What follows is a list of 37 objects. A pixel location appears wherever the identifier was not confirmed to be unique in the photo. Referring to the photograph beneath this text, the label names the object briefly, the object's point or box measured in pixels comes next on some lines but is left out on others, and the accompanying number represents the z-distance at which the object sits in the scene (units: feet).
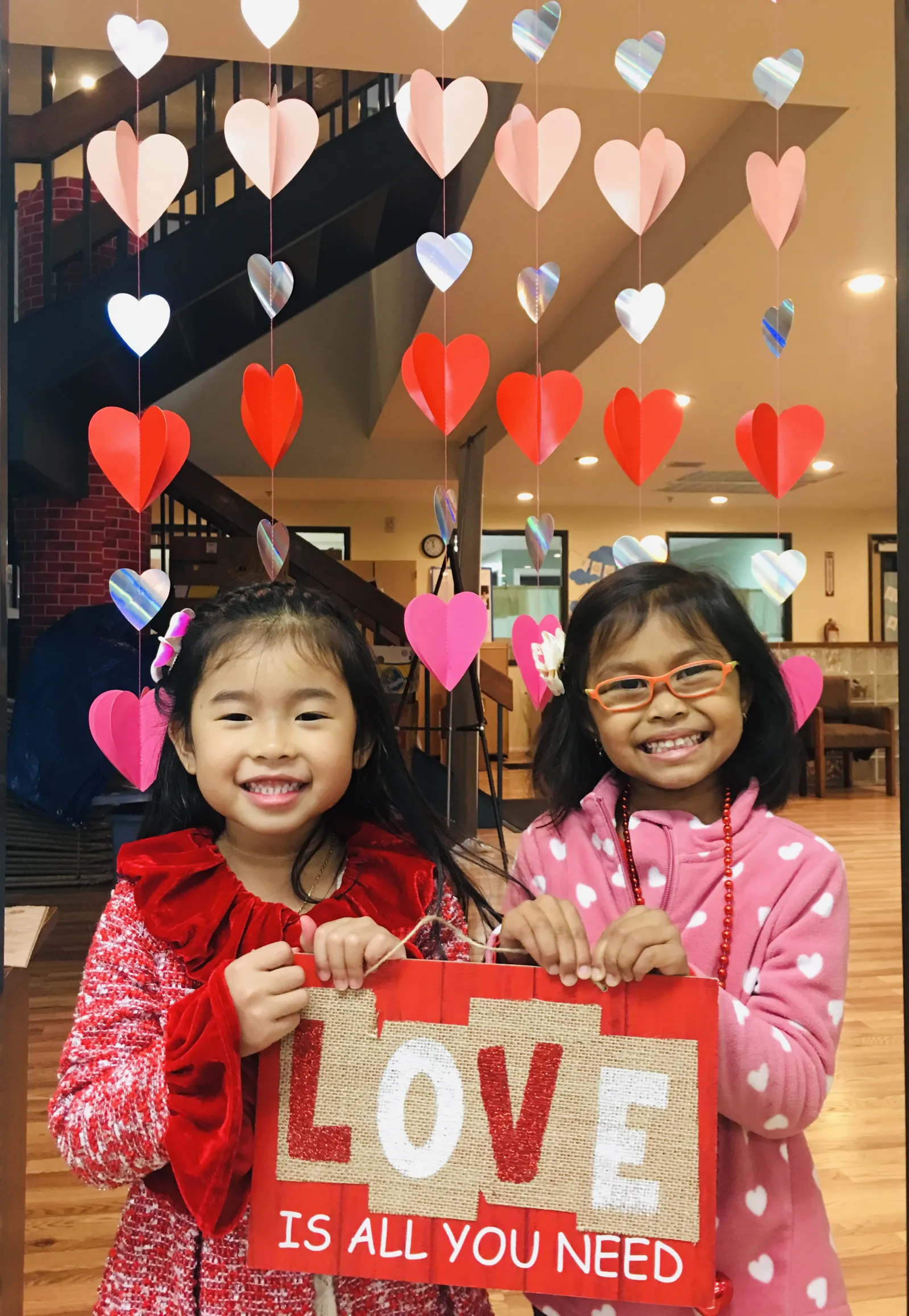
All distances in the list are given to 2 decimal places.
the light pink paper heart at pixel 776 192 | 3.70
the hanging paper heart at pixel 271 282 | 3.81
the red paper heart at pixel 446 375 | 3.76
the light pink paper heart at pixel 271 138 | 3.52
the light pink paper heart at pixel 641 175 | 3.71
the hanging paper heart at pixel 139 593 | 3.78
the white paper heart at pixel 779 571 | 4.16
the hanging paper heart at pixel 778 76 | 3.53
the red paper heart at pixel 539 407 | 3.89
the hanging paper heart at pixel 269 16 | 3.36
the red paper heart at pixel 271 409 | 3.68
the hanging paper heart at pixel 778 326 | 3.76
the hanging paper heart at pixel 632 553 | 3.83
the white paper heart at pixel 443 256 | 3.87
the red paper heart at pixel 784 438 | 3.79
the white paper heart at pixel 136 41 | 3.33
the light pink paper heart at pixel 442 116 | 3.49
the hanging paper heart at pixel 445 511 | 4.05
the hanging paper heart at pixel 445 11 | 3.32
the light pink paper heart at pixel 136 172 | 3.46
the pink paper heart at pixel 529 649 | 3.64
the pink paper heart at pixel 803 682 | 3.79
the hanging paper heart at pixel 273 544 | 3.78
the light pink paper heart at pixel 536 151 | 3.62
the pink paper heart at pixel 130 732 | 3.65
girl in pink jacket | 2.49
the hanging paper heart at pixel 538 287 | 3.89
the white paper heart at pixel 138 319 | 3.74
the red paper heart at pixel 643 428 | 3.90
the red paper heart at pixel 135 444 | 3.56
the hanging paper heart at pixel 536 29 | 3.47
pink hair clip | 3.25
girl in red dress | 2.34
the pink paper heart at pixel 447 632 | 3.85
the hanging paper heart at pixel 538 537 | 4.34
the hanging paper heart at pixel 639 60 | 3.59
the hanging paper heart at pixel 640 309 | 4.09
